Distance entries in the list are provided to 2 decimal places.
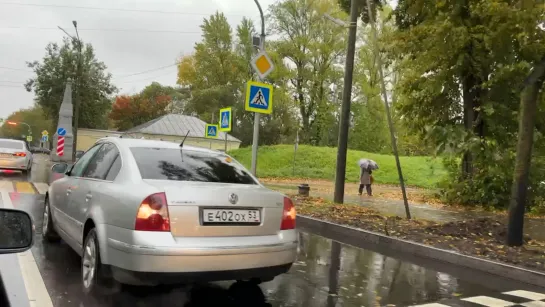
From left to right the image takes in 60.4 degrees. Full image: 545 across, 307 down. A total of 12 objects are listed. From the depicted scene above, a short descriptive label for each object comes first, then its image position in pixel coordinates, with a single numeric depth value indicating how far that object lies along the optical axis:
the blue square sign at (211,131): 17.93
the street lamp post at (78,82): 31.34
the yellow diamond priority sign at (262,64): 12.34
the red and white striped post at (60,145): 26.67
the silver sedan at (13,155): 18.53
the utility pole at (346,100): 12.45
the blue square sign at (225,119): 14.89
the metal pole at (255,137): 12.21
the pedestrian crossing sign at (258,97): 11.96
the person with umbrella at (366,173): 19.03
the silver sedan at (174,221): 3.72
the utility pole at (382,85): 10.06
